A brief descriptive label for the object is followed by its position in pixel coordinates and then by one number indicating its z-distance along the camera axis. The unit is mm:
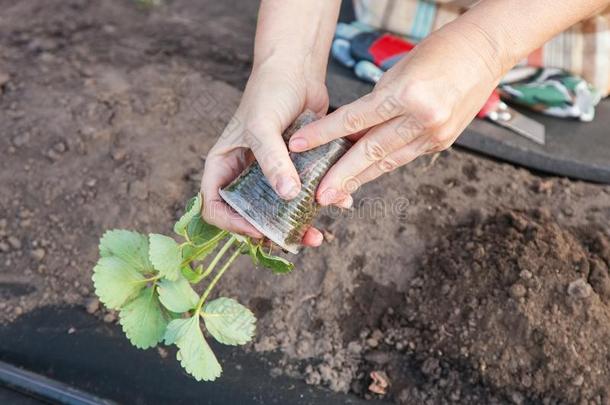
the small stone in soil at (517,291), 645
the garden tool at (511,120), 819
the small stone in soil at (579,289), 642
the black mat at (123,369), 634
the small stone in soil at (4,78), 823
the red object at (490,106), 821
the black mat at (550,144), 800
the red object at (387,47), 854
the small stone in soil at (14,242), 708
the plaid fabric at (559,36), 843
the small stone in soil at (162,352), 657
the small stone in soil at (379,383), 634
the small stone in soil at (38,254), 702
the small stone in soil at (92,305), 676
